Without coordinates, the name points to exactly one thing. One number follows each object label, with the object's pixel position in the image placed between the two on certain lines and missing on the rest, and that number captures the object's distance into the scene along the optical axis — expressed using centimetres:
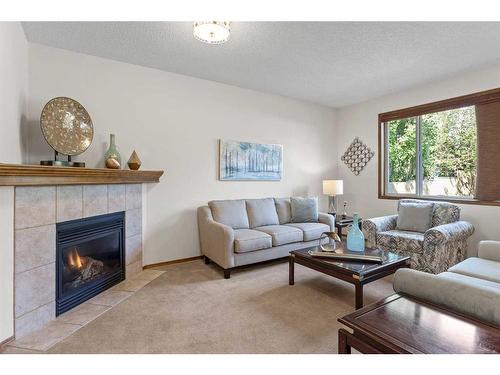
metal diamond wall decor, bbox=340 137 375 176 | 467
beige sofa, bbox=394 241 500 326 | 119
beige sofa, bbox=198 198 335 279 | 299
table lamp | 442
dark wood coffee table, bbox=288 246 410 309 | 211
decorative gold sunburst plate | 230
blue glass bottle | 263
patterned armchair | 281
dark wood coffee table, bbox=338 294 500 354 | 104
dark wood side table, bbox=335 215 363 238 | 408
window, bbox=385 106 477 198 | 354
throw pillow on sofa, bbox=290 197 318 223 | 400
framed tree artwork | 387
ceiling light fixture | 214
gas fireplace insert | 222
